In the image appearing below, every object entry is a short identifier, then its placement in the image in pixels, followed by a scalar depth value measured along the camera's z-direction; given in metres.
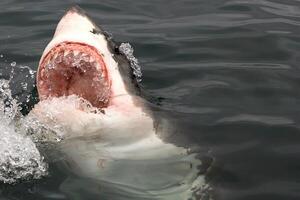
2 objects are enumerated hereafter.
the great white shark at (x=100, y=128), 6.60
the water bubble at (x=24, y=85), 10.41
